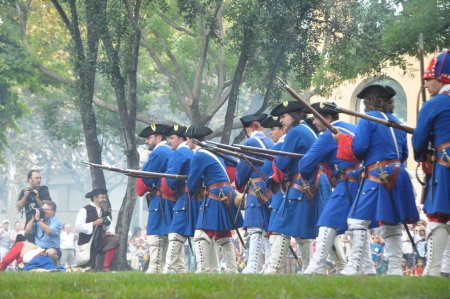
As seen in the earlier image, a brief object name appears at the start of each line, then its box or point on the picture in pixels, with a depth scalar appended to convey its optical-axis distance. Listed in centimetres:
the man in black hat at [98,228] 2342
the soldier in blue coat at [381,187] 1274
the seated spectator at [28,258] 2064
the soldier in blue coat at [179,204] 1695
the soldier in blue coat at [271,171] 1527
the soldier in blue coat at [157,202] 1766
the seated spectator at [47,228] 2303
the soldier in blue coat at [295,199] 1465
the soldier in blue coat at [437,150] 1152
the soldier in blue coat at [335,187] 1345
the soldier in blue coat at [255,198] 1623
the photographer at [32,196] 2378
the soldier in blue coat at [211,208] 1639
